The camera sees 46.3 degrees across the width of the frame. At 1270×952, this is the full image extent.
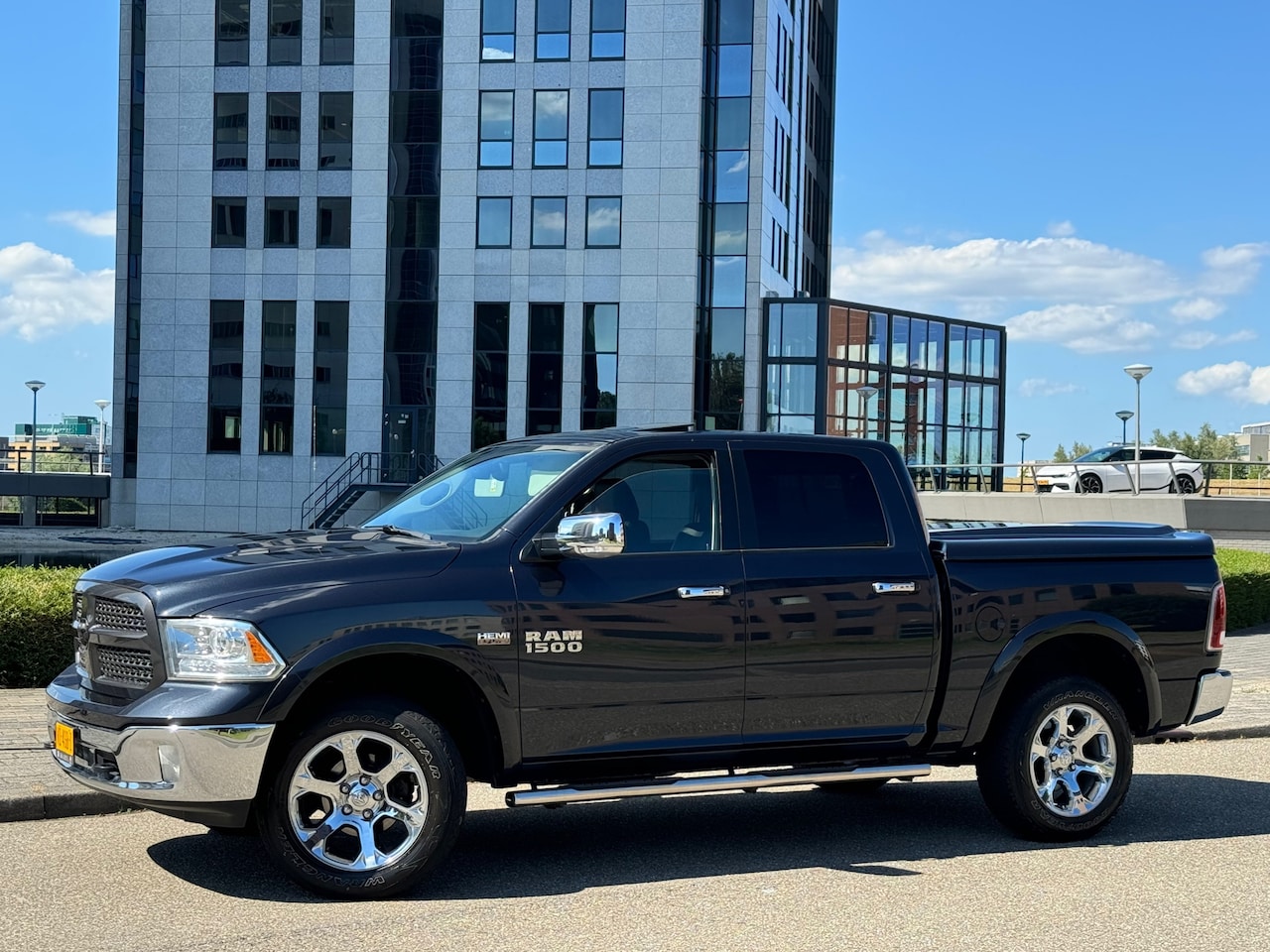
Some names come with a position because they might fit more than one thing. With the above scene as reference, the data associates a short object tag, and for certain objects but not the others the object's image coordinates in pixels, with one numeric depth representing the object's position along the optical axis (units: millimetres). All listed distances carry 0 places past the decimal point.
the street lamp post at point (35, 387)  61147
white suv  33000
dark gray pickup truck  5738
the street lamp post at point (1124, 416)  48688
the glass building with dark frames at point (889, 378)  47219
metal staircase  46750
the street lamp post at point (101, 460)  54869
